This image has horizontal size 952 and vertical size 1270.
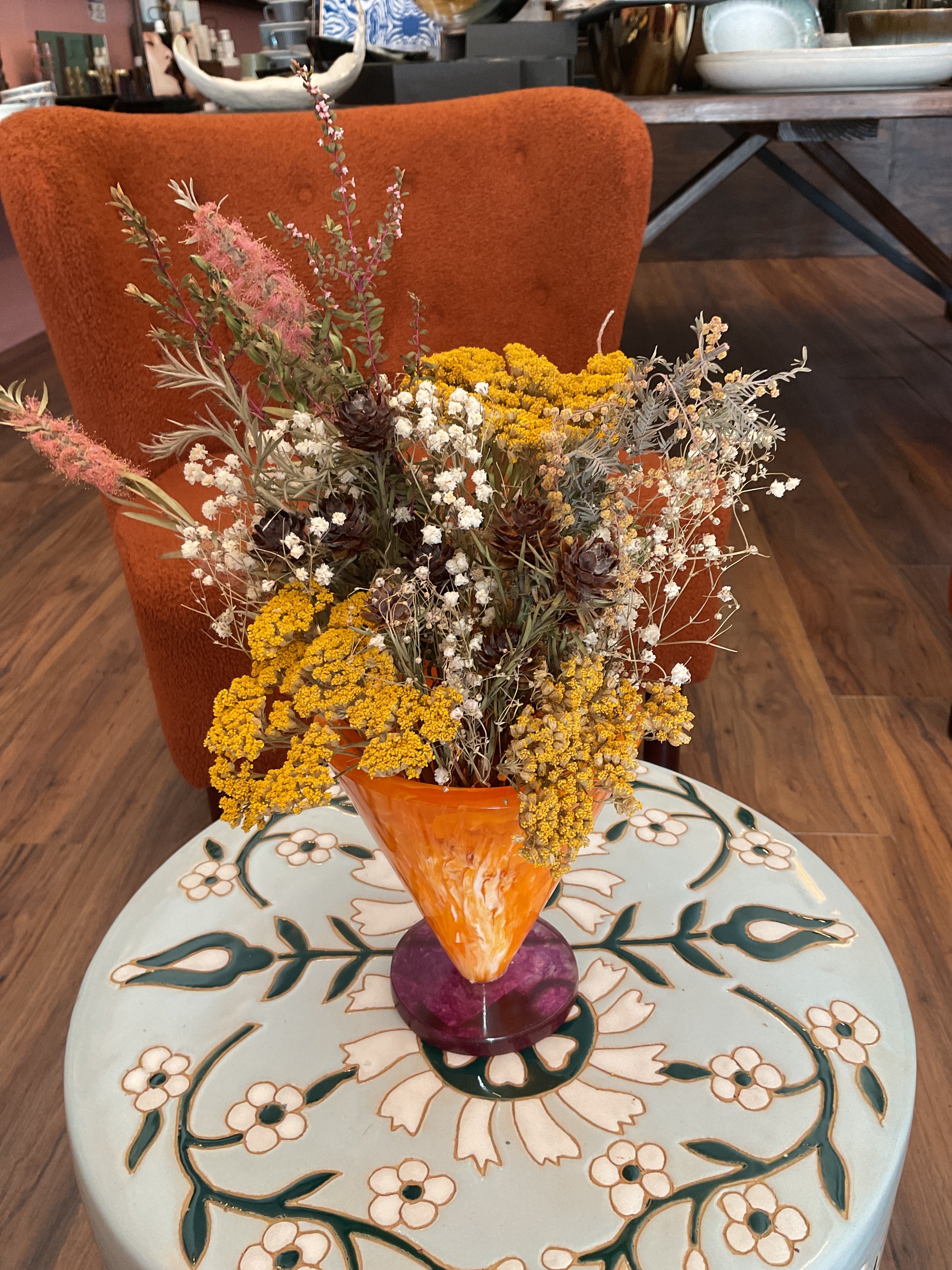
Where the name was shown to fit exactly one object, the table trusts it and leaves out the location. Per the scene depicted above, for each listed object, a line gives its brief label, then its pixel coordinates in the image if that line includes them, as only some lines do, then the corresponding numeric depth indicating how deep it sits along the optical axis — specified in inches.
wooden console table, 69.5
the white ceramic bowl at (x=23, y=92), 124.8
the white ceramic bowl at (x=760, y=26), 84.0
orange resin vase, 20.8
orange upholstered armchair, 45.7
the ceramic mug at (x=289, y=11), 79.8
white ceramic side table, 20.3
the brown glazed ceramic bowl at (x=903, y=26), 76.3
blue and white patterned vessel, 75.6
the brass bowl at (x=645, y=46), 73.7
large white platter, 69.0
